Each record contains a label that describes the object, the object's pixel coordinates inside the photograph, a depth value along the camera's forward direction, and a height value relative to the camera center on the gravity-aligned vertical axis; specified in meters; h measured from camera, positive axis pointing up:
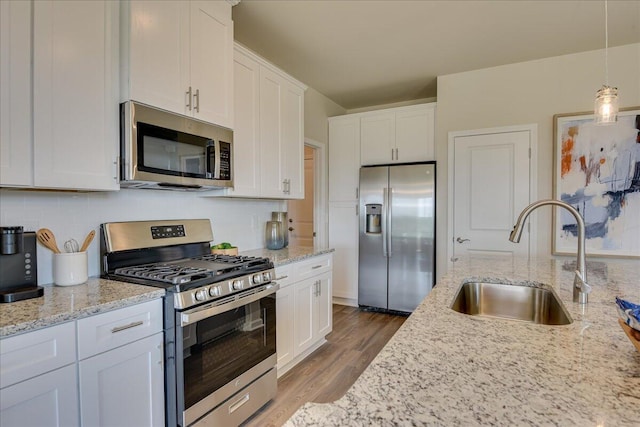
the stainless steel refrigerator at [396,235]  3.72 -0.29
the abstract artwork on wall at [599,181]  2.92 +0.26
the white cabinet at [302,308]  2.40 -0.77
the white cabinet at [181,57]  1.67 +0.86
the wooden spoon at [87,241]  1.66 -0.15
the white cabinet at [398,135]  3.82 +0.89
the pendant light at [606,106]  1.61 +0.50
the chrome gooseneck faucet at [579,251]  1.23 -0.16
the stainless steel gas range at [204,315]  1.54 -0.54
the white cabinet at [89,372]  1.08 -0.59
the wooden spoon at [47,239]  1.54 -0.13
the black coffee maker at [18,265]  1.33 -0.23
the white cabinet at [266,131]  2.45 +0.65
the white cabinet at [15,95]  1.27 +0.45
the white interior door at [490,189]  3.33 +0.22
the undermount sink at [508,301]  1.51 -0.42
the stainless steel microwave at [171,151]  1.65 +0.33
